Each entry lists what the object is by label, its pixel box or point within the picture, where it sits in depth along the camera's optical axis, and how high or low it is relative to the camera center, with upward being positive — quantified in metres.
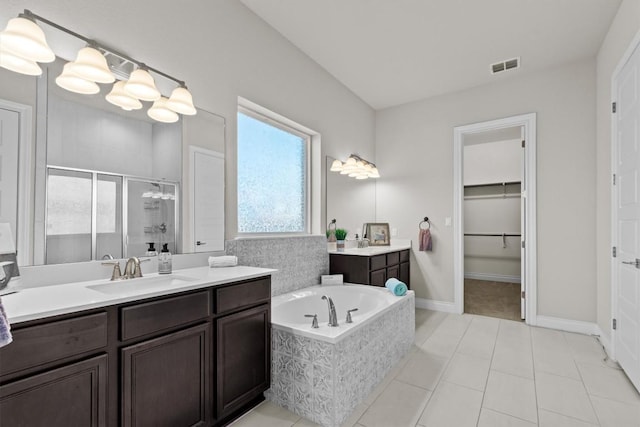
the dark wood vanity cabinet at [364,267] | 3.30 -0.56
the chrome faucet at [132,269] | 1.70 -0.29
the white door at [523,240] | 3.61 -0.27
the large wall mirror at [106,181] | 1.49 +0.19
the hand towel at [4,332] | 0.75 -0.28
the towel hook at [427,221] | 4.25 -0.06
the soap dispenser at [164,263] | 1.84 -0.28
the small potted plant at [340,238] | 3.65 -0.25
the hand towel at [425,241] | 4.16 -0.32
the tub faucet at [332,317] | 1.99 -0.65
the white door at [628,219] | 2.11 -0.01
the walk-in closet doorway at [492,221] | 5.06 -0.06
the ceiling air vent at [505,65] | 3.36 +1.67
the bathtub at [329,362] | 1.81 -0.92
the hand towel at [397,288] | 2.80 -0.64
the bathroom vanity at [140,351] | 1.07 -0.58
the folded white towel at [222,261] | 2.11 -0.30
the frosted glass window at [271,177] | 2.73 +0.38
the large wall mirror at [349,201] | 3.65 +0.21
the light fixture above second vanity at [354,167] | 3.66 +0.60
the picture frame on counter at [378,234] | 4.32 -0.24
